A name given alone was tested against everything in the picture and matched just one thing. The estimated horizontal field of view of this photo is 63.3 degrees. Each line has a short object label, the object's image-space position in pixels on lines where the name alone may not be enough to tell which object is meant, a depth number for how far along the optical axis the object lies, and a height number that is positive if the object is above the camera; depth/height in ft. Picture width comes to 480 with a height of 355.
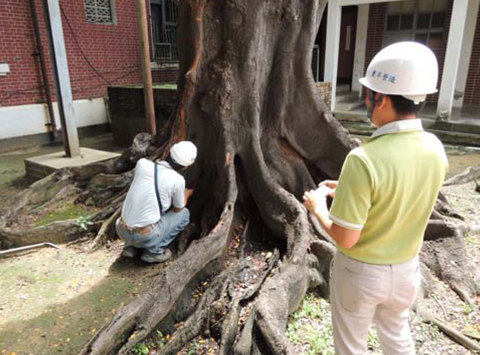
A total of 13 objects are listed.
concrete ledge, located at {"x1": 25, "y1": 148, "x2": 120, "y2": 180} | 23.06 -6.19
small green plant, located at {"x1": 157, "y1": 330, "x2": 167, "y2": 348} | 10.00 -7.12
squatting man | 12.94 -4.87
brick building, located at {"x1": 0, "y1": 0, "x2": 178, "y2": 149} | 31.86 -0.16
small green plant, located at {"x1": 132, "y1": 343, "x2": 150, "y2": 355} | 9.60 -6.99
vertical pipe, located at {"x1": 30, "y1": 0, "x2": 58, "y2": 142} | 32.48 -1.81
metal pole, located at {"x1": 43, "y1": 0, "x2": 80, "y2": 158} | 22.20 -1.23
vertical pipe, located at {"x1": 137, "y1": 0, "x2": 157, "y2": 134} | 23.09 -1.00
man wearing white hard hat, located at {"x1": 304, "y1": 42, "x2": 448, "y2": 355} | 5.46 -2.00
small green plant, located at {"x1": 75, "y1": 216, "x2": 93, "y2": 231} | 16.05 -6.61
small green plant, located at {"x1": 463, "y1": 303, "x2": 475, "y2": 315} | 12.17 -7.74
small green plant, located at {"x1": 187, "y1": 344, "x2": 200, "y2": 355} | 9.63 -7.04
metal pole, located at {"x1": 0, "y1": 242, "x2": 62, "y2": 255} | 14.80 -7.11
